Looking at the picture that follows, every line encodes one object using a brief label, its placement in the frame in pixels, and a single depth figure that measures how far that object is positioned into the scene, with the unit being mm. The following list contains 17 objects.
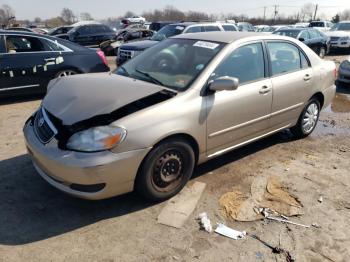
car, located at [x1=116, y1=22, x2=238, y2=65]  10469
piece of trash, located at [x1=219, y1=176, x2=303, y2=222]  3476
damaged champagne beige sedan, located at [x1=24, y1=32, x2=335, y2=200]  3061
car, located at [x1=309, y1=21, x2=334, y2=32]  28978
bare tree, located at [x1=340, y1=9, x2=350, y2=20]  81312
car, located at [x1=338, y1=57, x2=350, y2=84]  9406
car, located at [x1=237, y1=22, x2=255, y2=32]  23945
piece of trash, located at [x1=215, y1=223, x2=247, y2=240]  3119
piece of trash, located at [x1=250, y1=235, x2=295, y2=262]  2874
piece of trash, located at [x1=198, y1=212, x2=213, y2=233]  3197
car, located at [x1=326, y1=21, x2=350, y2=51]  18344
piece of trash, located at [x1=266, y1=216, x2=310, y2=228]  3326
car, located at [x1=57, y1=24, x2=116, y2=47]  20344
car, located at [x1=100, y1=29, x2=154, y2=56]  16984
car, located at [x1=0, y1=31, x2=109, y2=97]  6938
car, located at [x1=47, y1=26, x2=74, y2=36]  24878
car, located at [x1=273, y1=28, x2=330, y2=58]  15734
